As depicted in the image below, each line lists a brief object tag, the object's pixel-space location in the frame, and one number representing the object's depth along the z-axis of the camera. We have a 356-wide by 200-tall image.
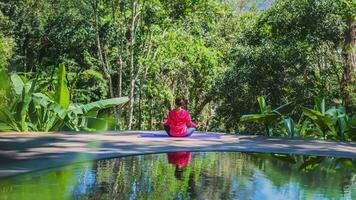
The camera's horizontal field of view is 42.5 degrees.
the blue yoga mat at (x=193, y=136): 8.68
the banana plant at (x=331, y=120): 9.20
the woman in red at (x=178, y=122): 8.52
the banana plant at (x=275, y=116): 9.52
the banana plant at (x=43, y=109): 8.89
